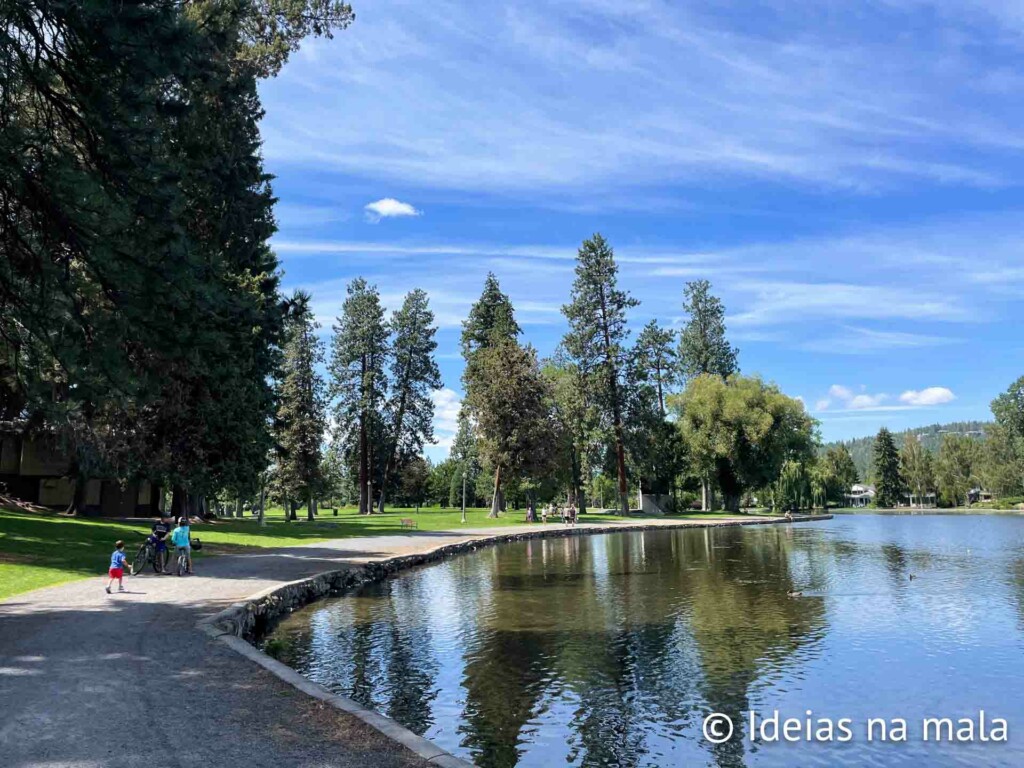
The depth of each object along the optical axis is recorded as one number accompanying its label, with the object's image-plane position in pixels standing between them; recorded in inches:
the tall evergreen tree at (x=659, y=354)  2979.8
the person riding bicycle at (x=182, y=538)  779.0
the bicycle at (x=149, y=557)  799.7
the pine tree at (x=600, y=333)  2588.6
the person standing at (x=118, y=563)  637.3
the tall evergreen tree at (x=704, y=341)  3164.4
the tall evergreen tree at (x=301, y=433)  2218.3
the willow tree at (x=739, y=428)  2691.9
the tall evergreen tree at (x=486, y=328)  2672.2
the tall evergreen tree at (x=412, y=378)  2758.4
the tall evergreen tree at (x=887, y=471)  4795.8
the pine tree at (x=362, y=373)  2687.0
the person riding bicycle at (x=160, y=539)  801.6
